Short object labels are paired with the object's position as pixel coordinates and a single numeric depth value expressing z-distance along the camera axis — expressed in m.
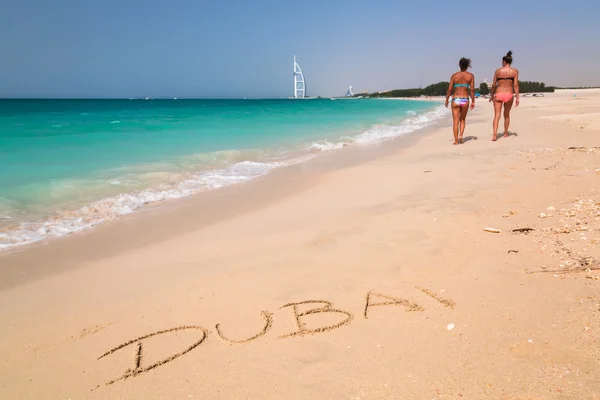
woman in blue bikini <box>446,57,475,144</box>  8.45
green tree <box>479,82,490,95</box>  82.25
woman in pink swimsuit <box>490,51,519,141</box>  8.34
